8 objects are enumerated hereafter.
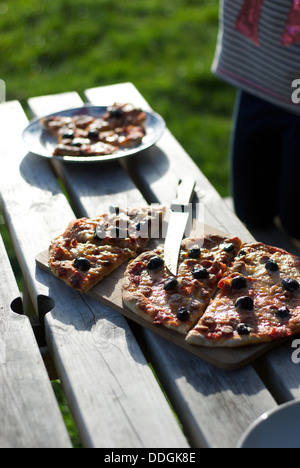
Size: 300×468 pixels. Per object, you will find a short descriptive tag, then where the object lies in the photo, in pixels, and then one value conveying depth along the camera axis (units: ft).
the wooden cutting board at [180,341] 5.10
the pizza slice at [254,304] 5.19
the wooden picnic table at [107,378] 4.69
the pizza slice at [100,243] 5.99
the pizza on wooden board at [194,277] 5.30
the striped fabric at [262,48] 9.16
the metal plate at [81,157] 8.05
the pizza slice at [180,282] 5.45
